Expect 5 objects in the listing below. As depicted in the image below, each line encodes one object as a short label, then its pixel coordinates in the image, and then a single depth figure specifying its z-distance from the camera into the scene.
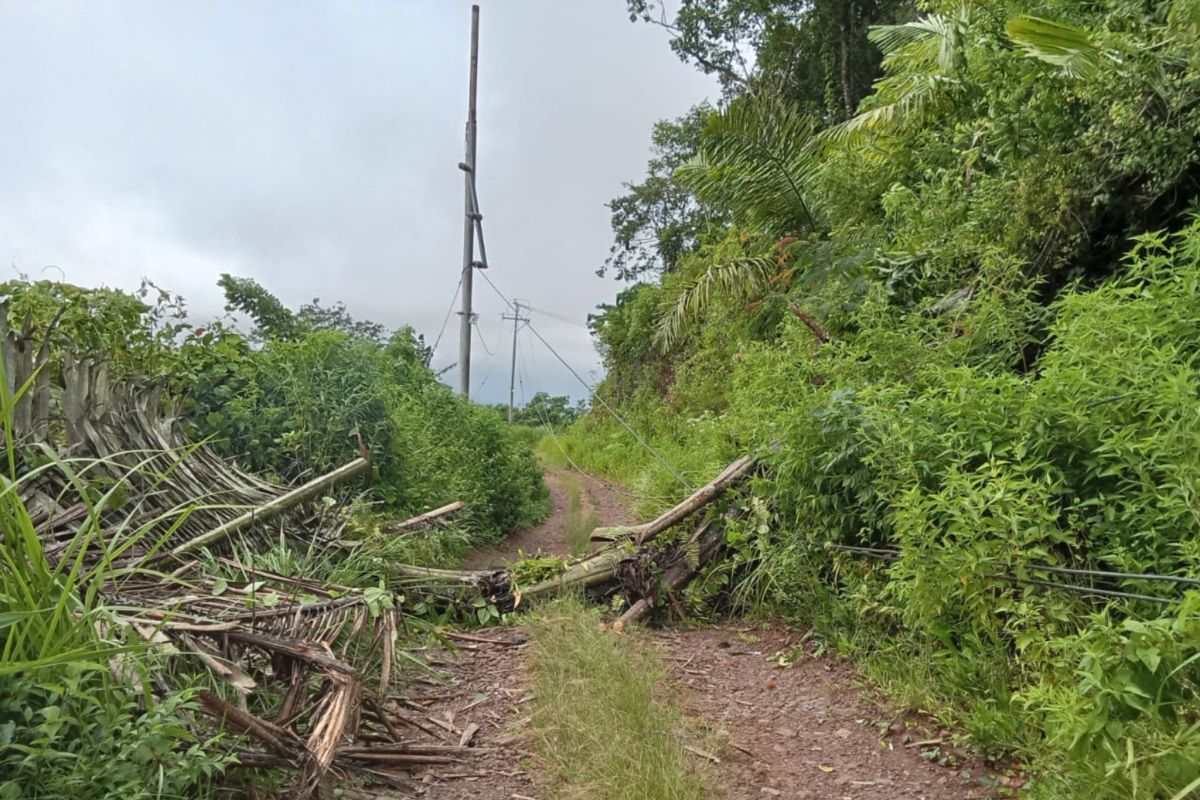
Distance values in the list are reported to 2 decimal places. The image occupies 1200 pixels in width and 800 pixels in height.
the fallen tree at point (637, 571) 4.58
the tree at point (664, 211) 19.44
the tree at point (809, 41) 13.42
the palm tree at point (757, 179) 8.95
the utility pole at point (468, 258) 9.54
